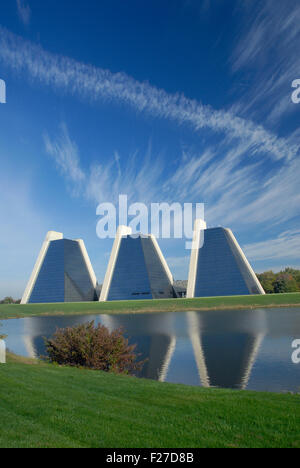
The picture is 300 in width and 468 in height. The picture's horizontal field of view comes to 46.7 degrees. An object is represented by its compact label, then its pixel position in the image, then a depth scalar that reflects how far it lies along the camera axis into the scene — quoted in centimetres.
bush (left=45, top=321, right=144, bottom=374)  1330
